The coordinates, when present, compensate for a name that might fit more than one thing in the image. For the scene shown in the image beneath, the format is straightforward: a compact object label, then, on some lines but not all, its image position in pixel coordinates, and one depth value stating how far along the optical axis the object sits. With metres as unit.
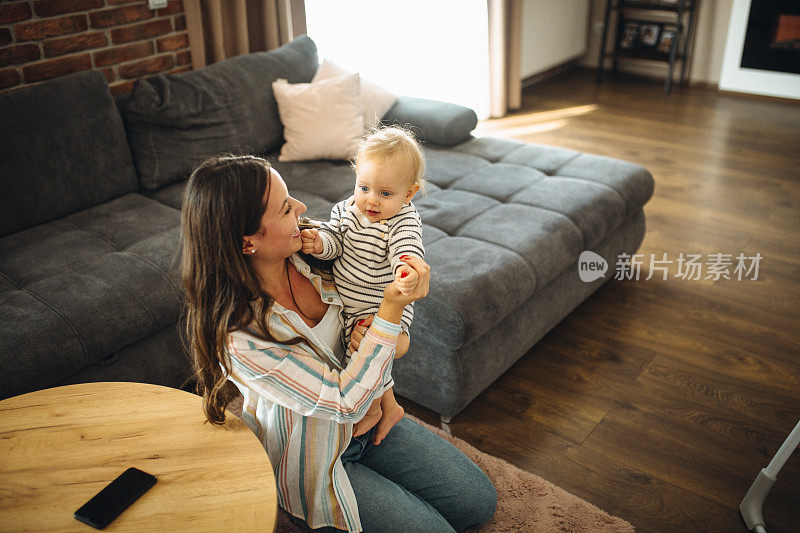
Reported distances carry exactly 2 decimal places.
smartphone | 1.08
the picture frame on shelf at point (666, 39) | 5.16
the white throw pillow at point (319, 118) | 2.78
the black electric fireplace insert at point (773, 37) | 4.64
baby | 1.39
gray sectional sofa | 1.90
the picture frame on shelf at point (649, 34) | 5.22
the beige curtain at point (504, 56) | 4.46
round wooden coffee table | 1.10
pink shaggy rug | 1.69
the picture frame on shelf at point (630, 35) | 5.32
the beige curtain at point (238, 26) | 3.05
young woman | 1.14
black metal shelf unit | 4.99
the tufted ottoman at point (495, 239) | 1.96
